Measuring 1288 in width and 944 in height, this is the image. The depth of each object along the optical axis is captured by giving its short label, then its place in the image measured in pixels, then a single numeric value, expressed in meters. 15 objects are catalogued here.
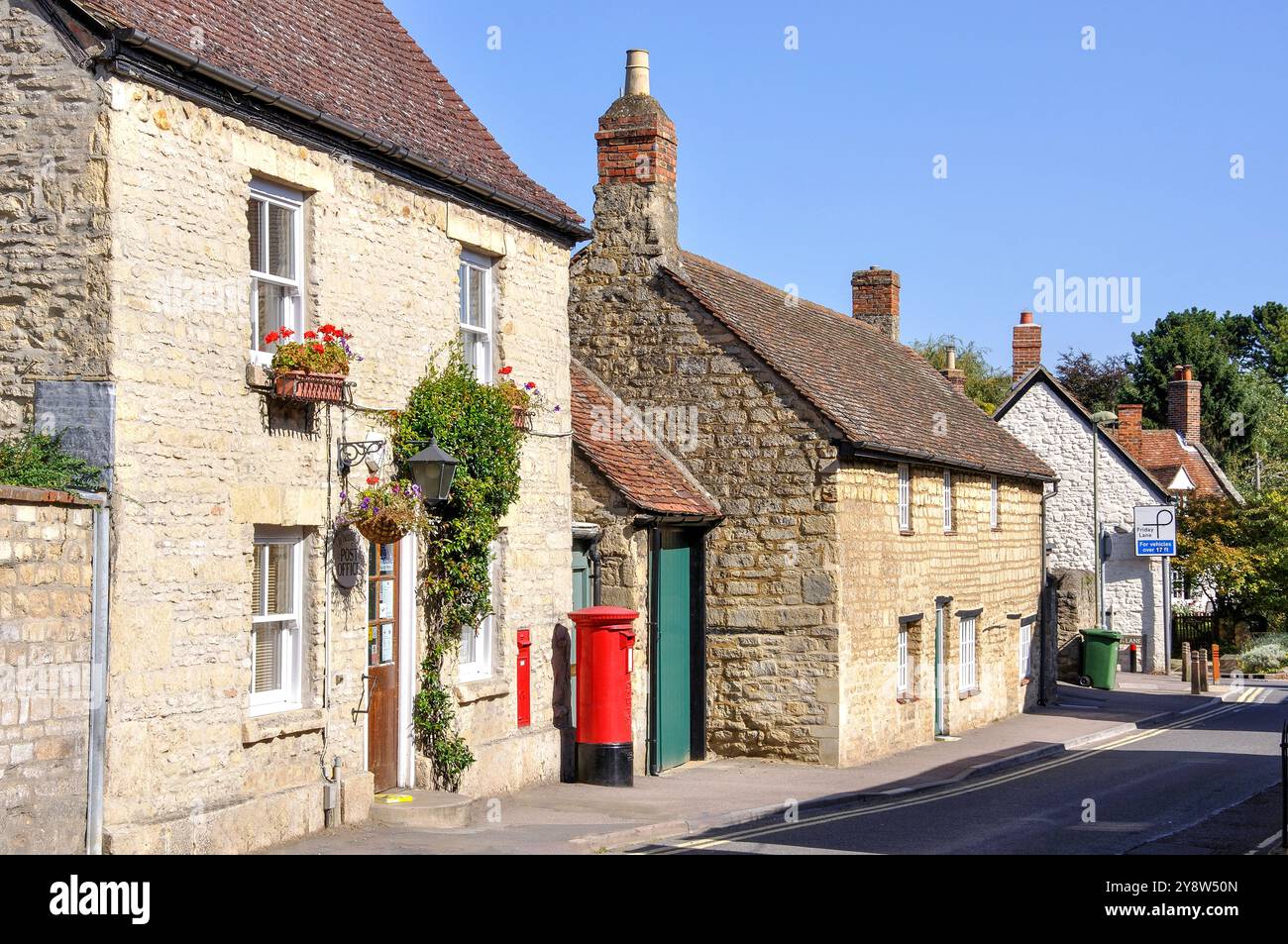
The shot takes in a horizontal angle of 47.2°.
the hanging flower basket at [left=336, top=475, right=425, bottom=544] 12.71
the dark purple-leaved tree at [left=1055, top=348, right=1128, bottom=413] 68.12
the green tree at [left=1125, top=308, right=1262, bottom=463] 65.31
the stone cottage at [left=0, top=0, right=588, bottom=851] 10.24
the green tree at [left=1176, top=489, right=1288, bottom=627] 42.53
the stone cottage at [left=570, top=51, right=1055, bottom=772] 19.16
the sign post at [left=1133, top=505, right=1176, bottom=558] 37.47
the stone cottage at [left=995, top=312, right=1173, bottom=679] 40.72
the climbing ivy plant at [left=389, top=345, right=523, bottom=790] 13.94
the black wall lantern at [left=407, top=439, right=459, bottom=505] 13.34
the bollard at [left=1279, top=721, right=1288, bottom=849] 12.56
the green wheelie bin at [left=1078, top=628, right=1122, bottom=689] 35.00
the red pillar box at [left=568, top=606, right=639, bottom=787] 16.31
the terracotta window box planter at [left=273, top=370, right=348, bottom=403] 11.68
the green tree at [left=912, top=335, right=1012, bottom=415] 69.12
